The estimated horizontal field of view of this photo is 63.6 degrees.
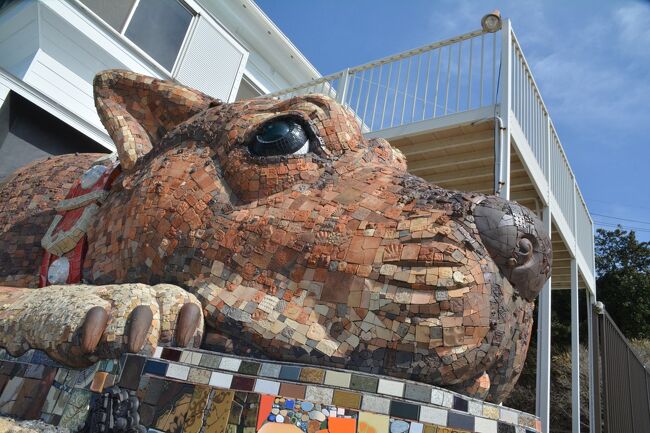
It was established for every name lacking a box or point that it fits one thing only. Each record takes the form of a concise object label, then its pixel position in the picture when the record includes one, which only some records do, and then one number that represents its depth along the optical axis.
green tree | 19.89
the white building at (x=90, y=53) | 4.84
